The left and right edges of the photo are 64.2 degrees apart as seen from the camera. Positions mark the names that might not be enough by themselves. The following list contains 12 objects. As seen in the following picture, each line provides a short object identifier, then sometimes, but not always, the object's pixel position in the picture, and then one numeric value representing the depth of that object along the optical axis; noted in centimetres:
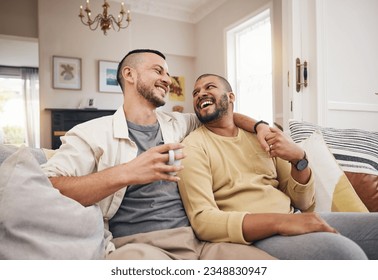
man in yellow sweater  81
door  209
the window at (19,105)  696
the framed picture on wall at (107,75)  462
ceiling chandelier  325
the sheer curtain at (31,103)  705
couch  66
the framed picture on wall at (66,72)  436
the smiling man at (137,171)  86
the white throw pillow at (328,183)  119
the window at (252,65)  408
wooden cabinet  416
